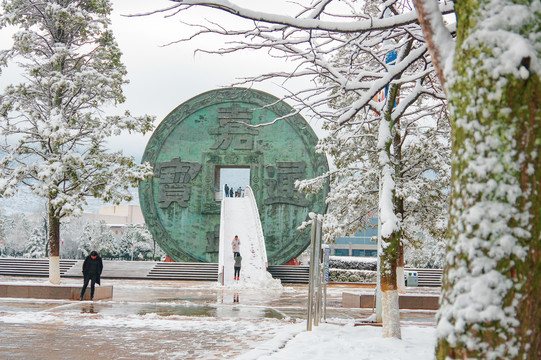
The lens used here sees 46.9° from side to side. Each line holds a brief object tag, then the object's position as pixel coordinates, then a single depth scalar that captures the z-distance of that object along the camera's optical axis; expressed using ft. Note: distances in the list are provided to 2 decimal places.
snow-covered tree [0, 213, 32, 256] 267.18
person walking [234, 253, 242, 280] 76.89
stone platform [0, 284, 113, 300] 51.37
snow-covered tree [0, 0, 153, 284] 56.75
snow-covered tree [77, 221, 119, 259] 197.90
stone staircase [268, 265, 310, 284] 95.55
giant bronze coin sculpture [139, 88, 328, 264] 104.53
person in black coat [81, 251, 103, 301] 50.11
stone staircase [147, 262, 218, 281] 94.12
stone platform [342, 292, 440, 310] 53.98
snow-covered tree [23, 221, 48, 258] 197.67
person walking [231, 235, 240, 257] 81.56
